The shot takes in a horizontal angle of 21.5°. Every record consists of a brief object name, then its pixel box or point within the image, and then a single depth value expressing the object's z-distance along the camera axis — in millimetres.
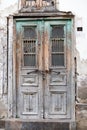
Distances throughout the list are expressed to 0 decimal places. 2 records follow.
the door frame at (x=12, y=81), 5051
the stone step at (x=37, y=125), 4964
